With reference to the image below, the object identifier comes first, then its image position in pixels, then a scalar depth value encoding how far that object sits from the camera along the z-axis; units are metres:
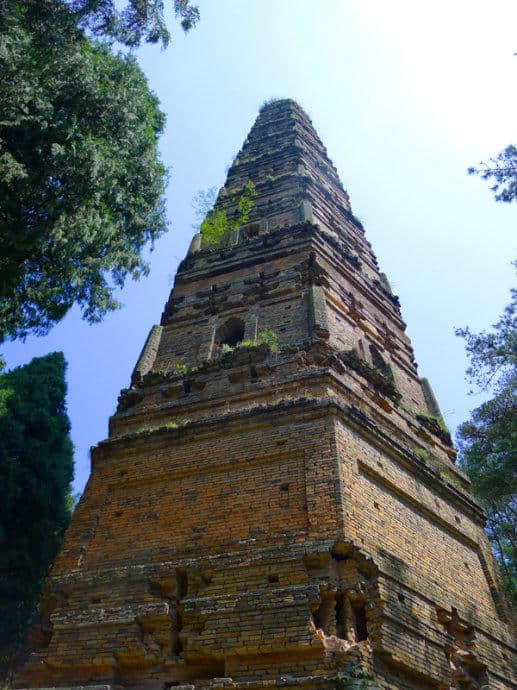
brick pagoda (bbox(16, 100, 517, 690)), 6.56
